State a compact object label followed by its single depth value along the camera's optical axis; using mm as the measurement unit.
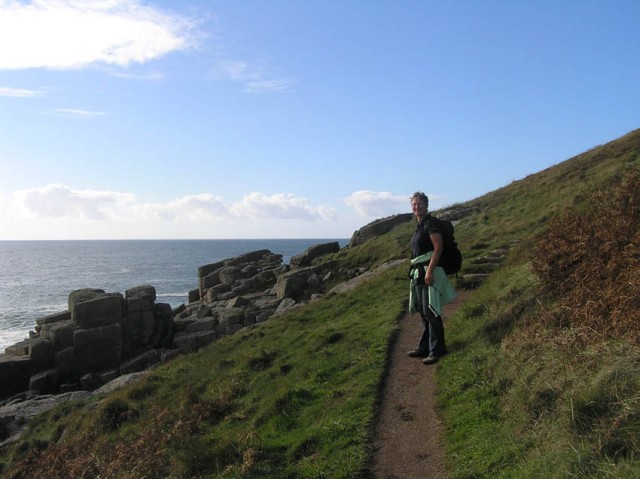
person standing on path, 9875
